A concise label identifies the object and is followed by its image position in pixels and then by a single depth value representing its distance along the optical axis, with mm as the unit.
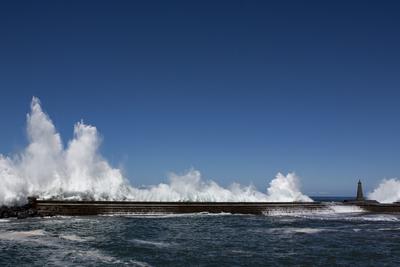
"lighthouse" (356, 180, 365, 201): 79125
